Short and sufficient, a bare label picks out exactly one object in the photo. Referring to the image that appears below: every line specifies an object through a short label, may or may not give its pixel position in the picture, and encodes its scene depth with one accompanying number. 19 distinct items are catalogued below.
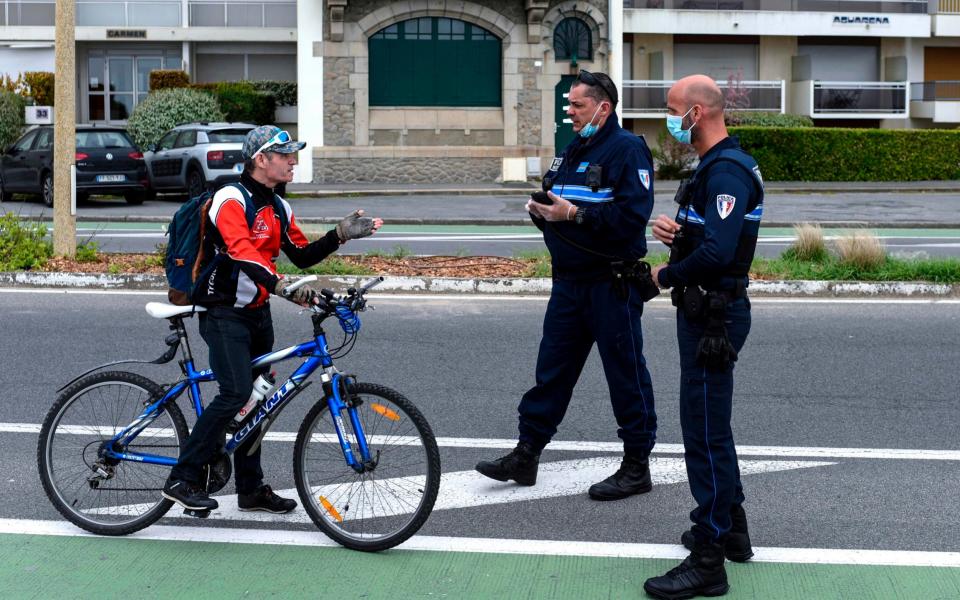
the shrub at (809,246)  13.43
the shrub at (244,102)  34.68
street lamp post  13.31
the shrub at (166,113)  31.17
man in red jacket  5.31
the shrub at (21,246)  12.84
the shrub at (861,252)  12.58
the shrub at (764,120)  35.38
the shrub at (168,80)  37.50
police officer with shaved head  4.81
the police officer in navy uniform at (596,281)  5.95
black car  24.06
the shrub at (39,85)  37.59
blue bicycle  5.30
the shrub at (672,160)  31.48
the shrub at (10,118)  33.94
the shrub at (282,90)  38.53
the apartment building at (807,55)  38.72
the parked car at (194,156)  24.42
